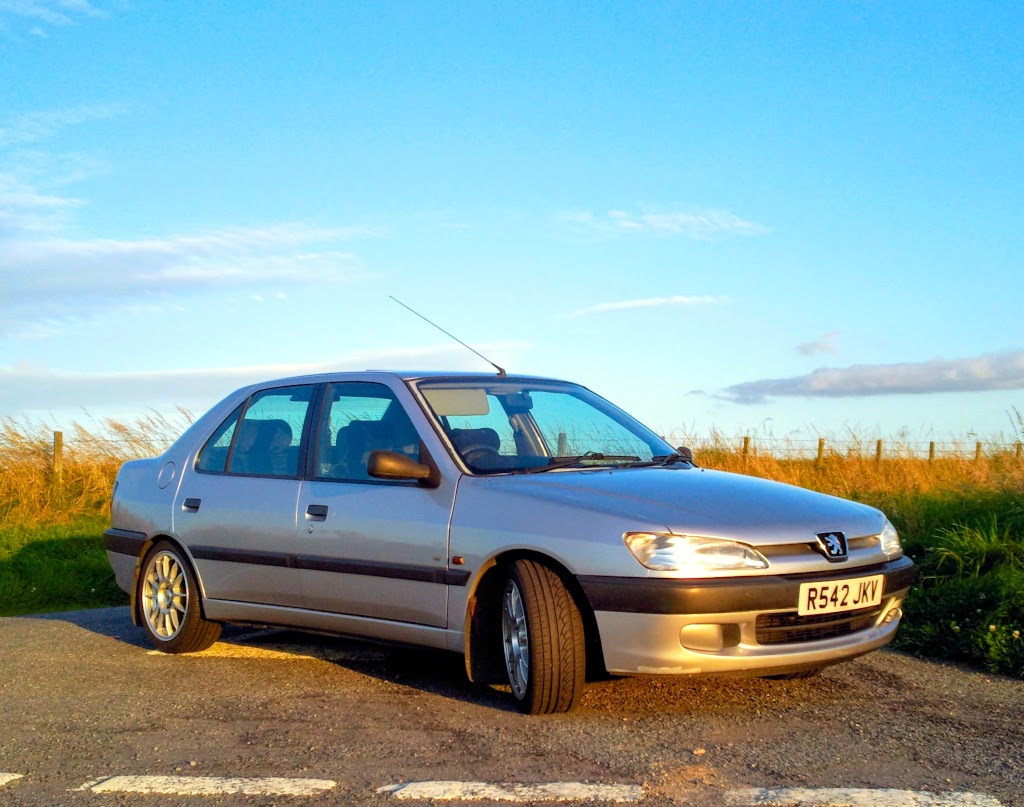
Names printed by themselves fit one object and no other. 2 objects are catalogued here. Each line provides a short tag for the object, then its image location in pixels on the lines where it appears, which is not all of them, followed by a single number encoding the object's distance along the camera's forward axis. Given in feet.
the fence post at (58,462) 47.50
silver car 15.88
